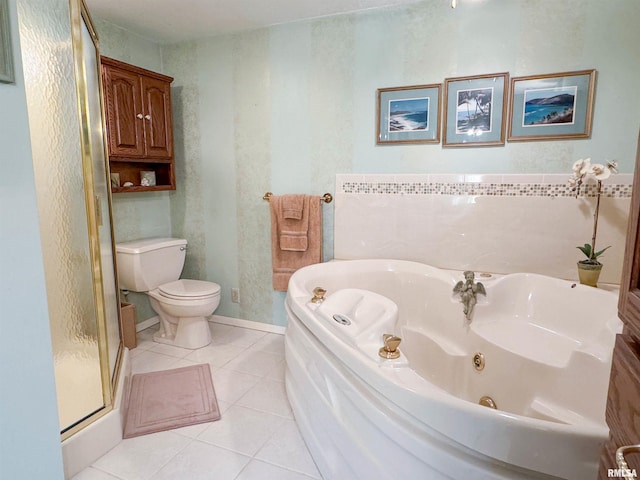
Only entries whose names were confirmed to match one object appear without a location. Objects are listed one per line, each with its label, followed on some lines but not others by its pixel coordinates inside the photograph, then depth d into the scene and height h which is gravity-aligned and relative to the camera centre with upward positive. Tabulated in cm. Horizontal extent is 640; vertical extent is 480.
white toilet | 264 -74
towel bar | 267 -8
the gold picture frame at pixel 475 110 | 220 +45
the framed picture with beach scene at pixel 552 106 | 204 +44
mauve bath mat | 191 -118
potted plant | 188 -6
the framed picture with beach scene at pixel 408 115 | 236 +45
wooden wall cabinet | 251 +44
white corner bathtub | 92 -67
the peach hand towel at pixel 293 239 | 266 -38
